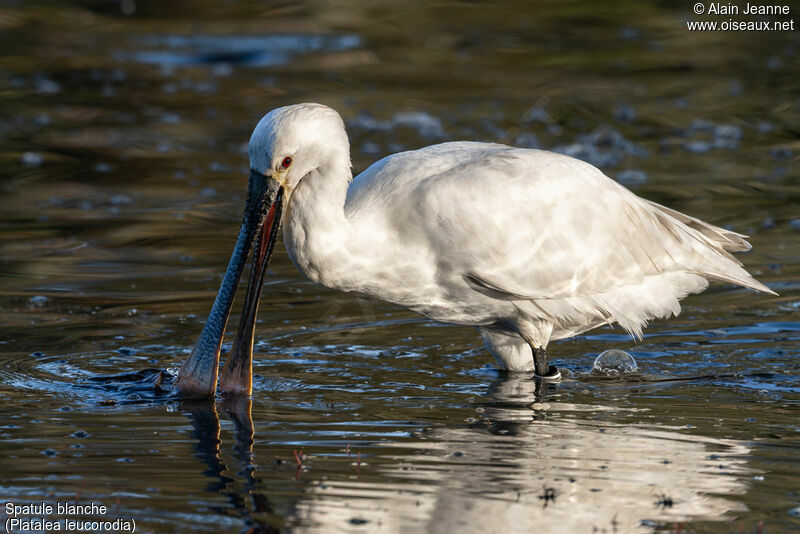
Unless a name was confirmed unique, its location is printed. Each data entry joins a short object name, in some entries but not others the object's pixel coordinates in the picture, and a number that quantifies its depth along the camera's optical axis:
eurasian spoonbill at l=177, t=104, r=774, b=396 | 15.03
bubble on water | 16.97
